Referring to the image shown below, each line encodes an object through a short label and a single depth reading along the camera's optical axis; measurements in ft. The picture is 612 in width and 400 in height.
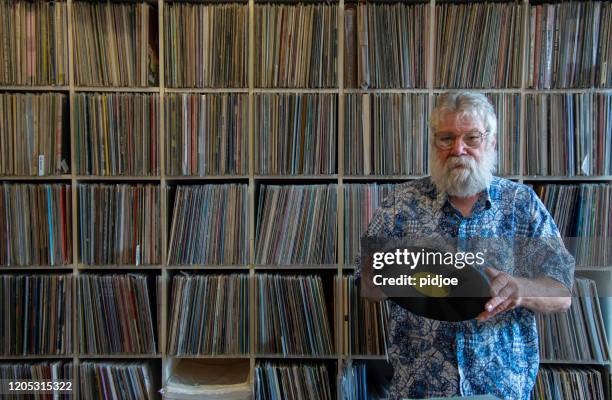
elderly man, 4.31
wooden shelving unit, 6.59
